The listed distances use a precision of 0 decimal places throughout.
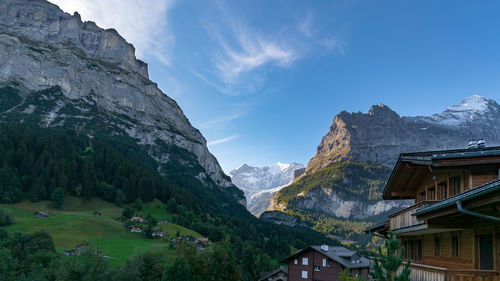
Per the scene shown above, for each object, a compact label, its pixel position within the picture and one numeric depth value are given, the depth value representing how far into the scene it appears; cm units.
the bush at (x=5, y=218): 9042
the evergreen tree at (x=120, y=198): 13862
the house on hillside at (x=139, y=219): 11594
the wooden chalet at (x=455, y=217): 902
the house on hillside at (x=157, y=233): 10294
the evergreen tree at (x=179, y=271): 5734
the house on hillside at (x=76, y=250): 7175
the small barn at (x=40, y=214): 10306
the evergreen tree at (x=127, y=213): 11994
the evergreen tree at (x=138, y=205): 13704
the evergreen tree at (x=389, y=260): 1157
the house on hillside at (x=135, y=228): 10459
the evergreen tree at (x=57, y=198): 12273
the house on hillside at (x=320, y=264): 5897
